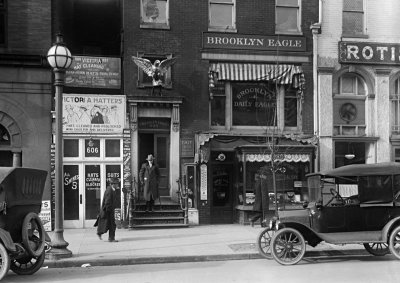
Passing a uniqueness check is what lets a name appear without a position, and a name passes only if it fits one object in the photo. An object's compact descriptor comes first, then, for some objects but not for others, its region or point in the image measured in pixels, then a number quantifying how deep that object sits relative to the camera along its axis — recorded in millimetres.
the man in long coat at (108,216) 13688
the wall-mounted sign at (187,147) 17812
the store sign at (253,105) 18656
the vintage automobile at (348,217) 10602
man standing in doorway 16656
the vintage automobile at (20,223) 8895
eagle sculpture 17453
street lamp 11477
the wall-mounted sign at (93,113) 17188
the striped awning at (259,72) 18219
